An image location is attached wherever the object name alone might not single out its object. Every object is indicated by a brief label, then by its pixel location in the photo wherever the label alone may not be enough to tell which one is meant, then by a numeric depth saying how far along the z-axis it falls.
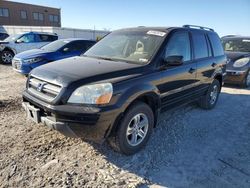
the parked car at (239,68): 7.95
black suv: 2.85
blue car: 7.66
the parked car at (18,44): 12.04
